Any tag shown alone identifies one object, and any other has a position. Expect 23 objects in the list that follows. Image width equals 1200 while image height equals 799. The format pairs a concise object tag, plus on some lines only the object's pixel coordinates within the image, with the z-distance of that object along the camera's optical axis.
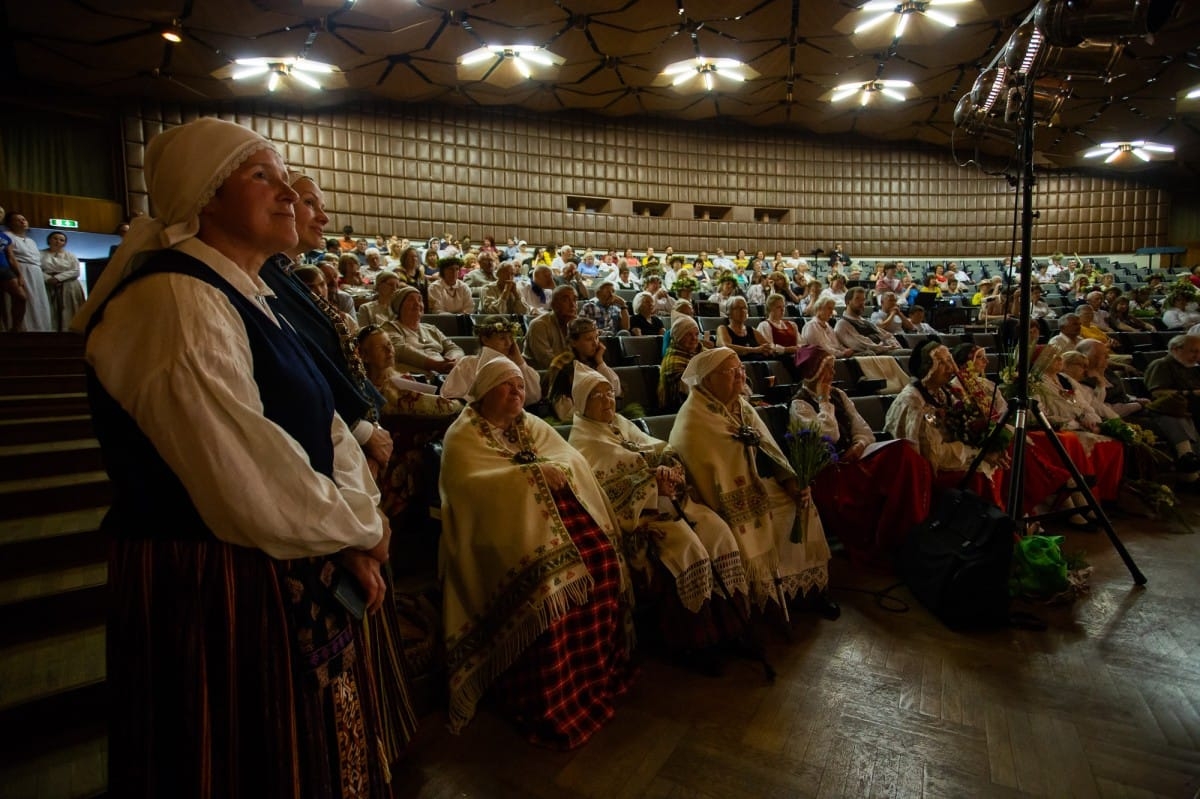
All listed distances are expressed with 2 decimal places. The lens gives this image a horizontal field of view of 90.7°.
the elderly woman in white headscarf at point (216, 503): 0.79
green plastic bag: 2.69
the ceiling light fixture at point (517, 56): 9.92
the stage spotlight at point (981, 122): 2.90
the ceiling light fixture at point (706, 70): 11.04
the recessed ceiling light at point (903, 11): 8.76
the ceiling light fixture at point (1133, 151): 13.94
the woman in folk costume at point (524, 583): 1.91
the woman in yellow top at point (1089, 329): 6.34
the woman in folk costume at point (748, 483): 2.56
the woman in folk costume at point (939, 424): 3.30
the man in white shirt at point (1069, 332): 5.69
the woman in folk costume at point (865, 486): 3.13
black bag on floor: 2.44
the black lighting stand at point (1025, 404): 2.51
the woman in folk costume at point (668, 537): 2.28
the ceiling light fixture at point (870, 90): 11.92
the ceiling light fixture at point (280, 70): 9.37
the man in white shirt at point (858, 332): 5.81
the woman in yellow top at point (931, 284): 11.28
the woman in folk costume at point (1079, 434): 3.85
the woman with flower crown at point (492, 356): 2.60
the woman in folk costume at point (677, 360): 3.91
